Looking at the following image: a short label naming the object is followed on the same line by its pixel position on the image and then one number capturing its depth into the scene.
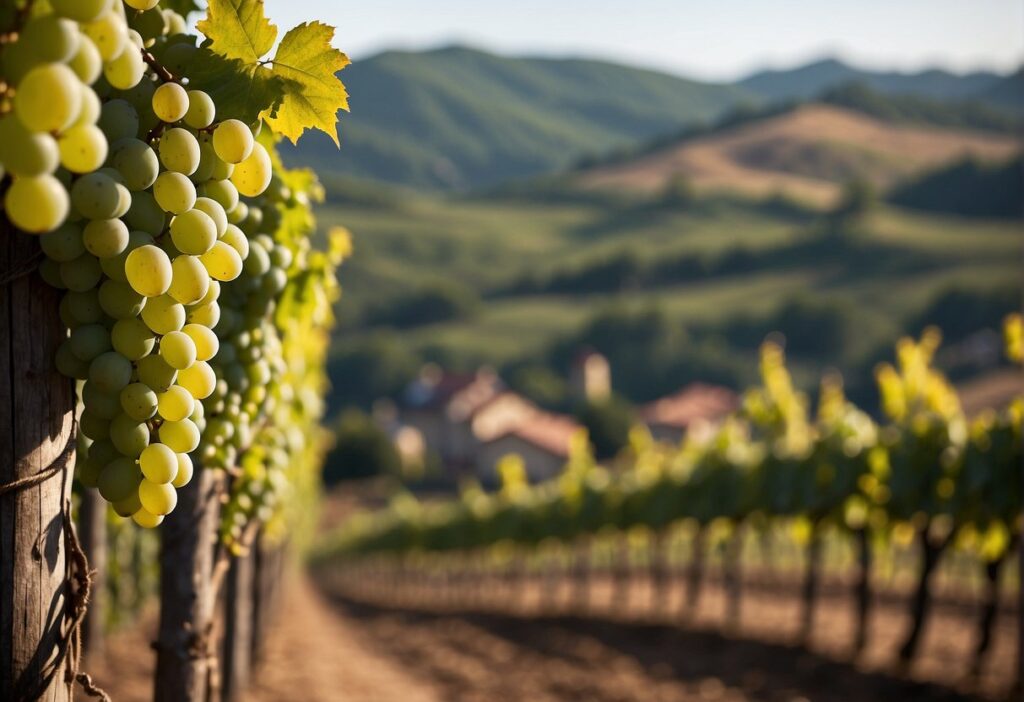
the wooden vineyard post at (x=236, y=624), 4.10
